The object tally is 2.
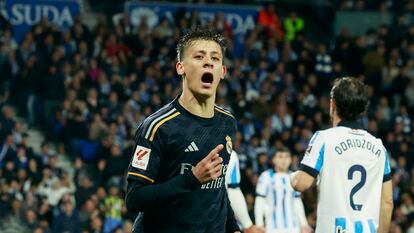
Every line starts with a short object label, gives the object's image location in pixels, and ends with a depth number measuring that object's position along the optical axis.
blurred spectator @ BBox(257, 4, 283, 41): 21.14
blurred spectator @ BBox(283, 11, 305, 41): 21.66
